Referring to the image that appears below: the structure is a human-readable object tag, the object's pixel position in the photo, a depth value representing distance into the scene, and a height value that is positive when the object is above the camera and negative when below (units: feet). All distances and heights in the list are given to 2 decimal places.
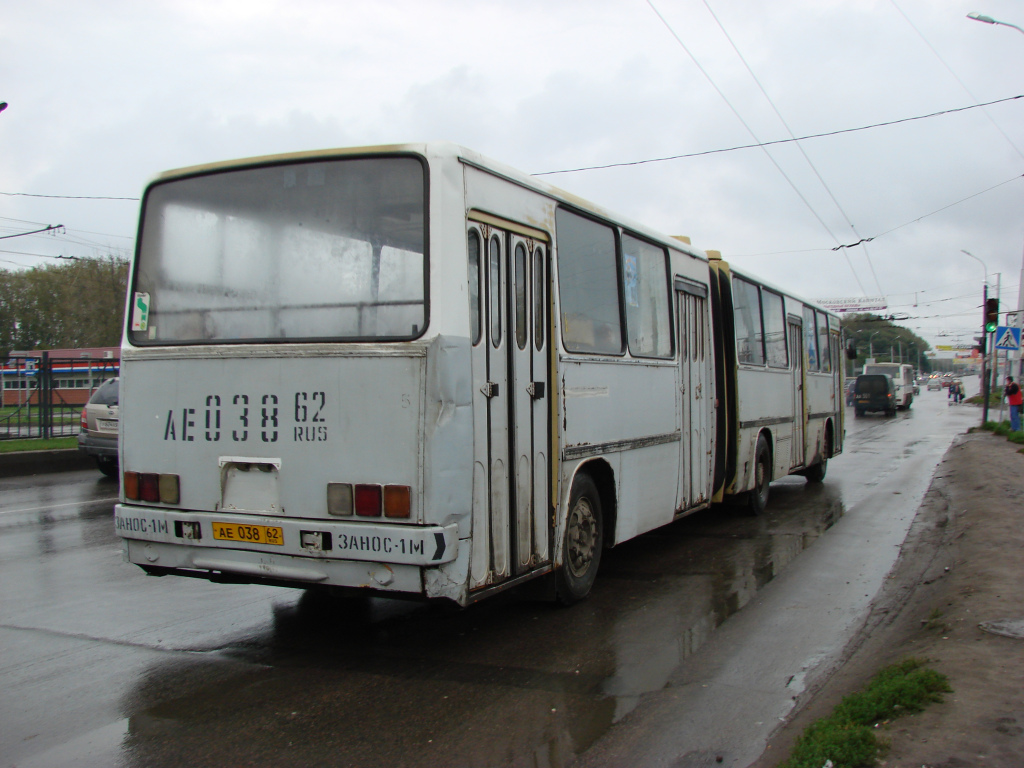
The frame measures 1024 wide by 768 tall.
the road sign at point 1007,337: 76.48 +3.86
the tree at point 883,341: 298.04 +18.77
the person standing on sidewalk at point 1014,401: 82.64 -1.87
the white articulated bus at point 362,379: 15.71 +0.39
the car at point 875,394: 149.79 -1.56
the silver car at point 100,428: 49.29 -1.26
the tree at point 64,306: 187.52 +22.54
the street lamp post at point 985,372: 91.49 +1.14
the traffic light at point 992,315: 77.71 +5.96
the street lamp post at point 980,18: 58.54 +24.44
